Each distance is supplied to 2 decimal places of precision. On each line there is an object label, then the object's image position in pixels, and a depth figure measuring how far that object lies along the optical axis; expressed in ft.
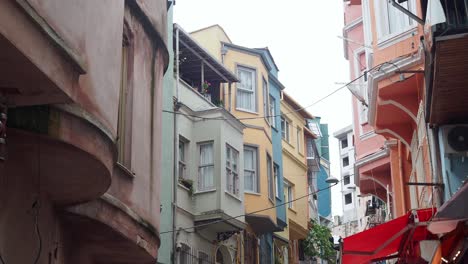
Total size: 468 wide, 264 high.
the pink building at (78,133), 20.70
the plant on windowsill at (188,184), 73.56
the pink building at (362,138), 70.33
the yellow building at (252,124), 91.09
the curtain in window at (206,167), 77.10
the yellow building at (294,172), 115.85
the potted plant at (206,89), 81.99
